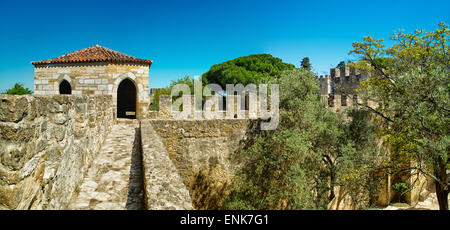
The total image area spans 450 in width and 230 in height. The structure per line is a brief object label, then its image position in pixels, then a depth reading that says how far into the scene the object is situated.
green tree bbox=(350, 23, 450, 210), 7.22
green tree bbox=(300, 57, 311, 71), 44.10
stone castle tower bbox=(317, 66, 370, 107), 23.86
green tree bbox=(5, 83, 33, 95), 18.86
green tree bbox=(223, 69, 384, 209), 8.20
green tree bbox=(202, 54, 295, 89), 30.64
